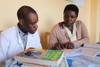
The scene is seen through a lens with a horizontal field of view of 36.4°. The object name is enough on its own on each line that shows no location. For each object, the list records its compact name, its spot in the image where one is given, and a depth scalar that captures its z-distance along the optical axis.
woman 1.59
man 0.95
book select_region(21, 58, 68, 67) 0.71
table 0.87
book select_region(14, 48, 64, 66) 0.69
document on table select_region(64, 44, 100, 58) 1.06
